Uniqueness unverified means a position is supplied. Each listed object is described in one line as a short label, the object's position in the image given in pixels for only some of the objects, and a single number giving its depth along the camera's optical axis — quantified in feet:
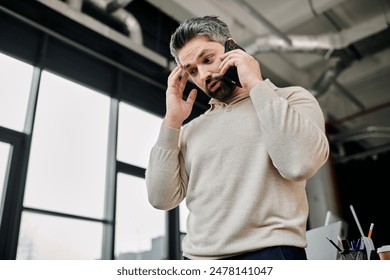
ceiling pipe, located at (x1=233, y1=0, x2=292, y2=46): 9.98
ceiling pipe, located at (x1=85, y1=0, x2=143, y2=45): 10.36
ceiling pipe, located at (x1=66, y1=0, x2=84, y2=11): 9.29
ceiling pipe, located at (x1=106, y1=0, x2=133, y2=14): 9.74
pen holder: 2.82
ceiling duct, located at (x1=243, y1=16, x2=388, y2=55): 11.19
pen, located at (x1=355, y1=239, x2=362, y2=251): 2.91
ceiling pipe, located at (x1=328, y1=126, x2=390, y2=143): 15.35
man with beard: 2.18
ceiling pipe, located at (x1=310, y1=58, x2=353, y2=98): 12.73
